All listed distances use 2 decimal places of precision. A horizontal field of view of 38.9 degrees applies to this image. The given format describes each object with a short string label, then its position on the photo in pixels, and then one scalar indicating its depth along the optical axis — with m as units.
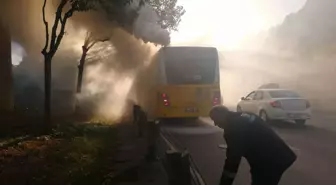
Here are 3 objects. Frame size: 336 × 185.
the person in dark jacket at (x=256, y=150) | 4.27
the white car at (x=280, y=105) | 16.02
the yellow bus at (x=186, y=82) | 16.17
